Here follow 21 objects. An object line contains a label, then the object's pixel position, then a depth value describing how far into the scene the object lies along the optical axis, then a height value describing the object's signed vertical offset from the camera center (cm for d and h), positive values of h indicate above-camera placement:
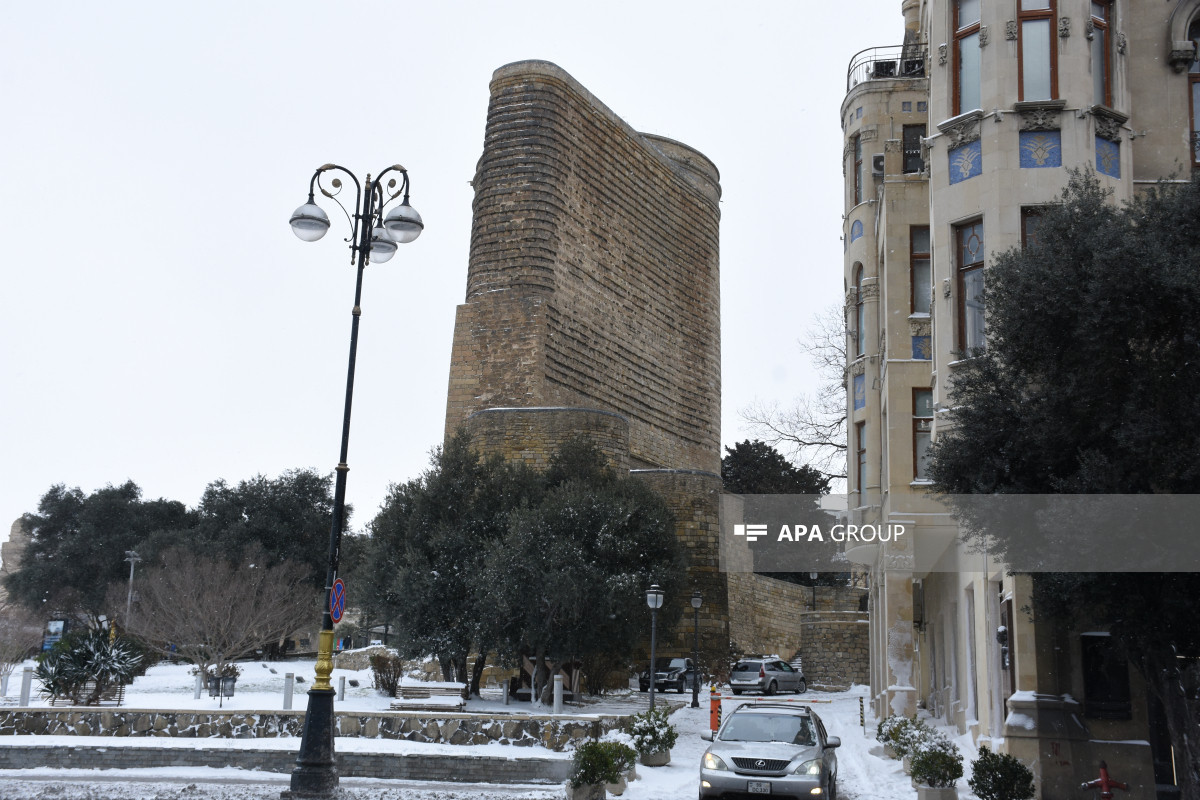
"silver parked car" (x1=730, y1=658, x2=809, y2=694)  3525 -139
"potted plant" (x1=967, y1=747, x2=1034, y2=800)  1171 -138
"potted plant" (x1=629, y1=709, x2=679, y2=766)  1670 -158
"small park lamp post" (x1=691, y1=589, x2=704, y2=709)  3100 -124
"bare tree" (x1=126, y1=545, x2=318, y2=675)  3431 +14
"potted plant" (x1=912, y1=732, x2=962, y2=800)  1276 -147
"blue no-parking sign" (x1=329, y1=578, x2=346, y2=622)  1361 +15
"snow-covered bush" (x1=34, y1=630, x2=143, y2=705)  2306 -127
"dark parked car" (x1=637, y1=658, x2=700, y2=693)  3631 -153
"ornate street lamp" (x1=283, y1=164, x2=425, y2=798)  1278 +272
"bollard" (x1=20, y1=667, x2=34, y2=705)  2297 -165
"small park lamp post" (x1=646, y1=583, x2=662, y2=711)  2350 +59
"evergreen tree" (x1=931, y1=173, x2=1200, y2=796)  1030 +234
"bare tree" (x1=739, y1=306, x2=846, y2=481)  3678 +655
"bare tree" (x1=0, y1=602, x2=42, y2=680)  3344 -129
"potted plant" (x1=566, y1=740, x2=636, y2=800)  1279 -161
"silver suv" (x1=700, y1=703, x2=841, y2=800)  1246 -138
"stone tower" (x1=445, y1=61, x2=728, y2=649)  3803 +1138
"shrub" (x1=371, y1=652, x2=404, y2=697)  2881 -143
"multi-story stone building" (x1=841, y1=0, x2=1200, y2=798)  1358 +575
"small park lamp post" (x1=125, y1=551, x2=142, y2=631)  4944 +204
